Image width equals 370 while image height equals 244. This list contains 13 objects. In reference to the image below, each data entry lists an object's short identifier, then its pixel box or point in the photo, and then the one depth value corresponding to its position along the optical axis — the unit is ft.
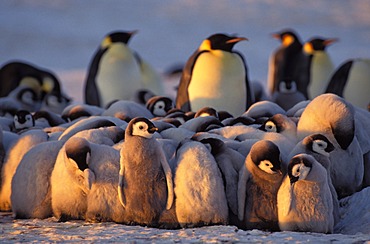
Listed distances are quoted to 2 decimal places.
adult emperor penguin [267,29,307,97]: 114.13
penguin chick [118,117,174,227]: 40.27
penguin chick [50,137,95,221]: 40.98
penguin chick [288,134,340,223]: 41.96
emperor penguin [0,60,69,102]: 106.73
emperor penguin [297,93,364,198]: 45.06
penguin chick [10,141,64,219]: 43.60
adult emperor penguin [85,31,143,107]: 98.27
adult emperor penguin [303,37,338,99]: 111.65
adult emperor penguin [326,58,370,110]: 92.71
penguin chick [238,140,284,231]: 39.60
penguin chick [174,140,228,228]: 39.68
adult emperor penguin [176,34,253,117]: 70.18
